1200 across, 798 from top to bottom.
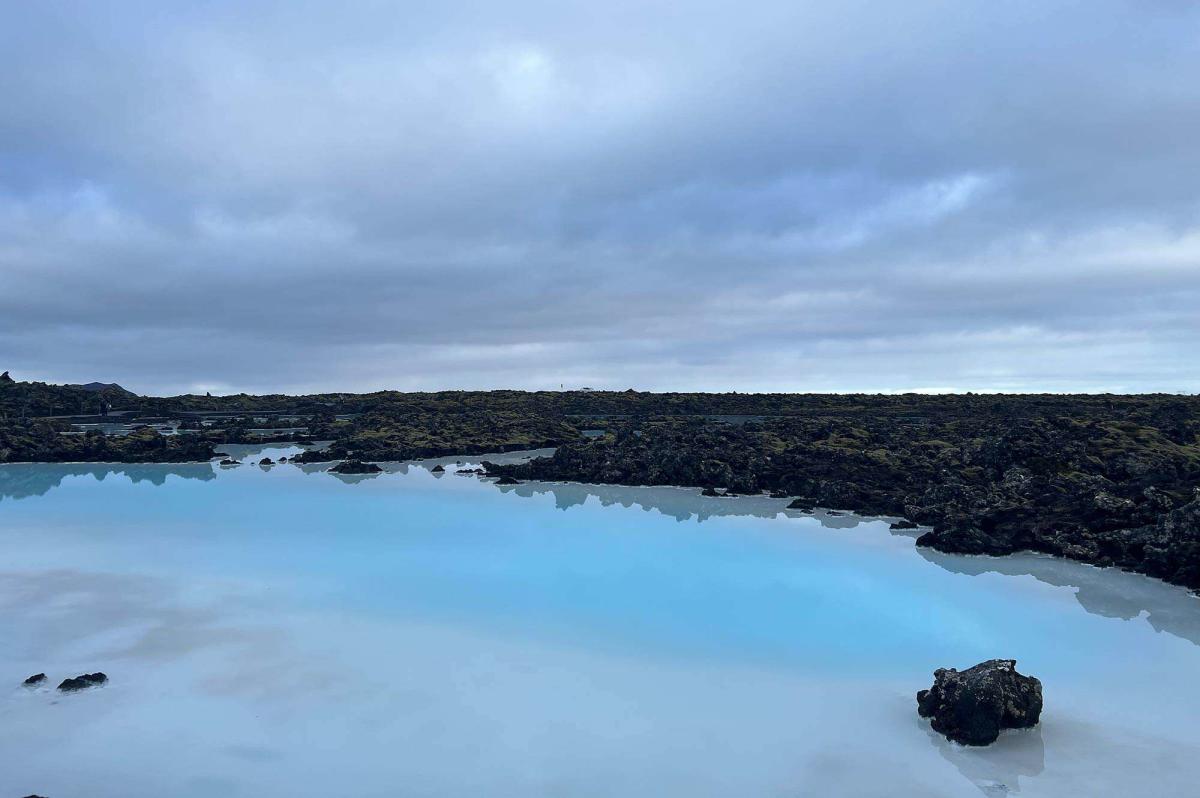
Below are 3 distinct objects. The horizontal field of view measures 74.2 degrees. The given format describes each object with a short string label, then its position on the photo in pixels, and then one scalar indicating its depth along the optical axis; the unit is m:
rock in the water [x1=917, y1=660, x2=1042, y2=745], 8.20
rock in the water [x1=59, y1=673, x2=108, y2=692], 9.56
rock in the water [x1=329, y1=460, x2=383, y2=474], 35.56
